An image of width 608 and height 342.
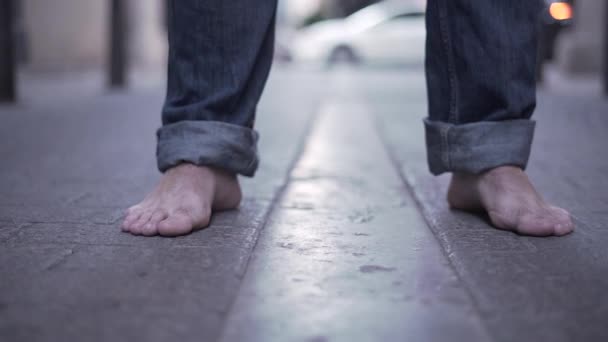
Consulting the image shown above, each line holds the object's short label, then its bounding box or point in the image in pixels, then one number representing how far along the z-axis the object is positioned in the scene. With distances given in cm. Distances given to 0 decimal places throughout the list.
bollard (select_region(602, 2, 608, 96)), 537
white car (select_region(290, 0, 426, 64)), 1416
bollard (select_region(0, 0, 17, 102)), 462
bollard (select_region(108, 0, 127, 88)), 639
